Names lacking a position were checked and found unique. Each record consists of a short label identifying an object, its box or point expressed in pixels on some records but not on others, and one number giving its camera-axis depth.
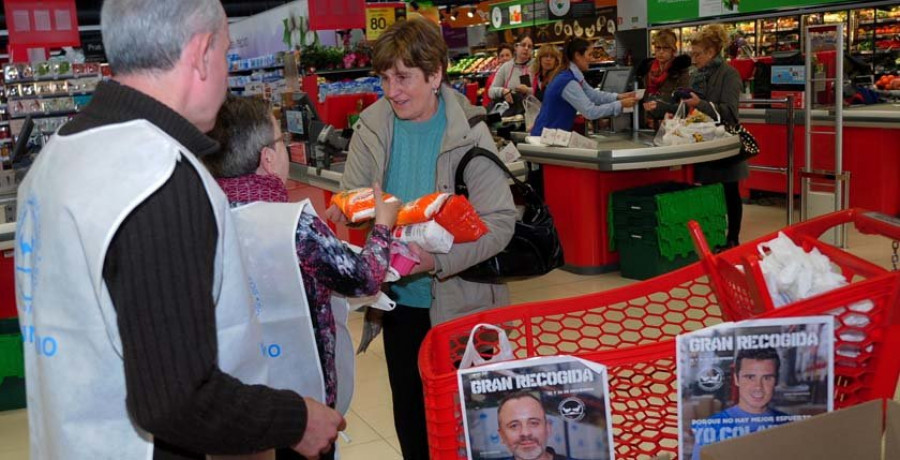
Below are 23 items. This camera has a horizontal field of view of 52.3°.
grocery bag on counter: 6.01
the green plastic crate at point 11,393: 4.54
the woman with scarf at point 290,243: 1.83
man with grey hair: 1.23
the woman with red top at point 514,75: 9.91
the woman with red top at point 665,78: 6.75
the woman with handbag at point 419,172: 2.58
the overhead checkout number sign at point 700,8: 10.38
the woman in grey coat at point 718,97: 6.36
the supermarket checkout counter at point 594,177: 5.88
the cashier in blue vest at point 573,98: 6.23
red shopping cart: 1.76
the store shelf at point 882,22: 9.95
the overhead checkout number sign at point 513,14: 15.37
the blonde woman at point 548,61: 7.52
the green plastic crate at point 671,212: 5.88
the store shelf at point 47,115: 8.41
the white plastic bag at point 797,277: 1.91
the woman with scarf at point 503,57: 11.60
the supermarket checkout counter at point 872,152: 7.21
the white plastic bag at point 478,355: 1.89
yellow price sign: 11.09
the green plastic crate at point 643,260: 5.96
